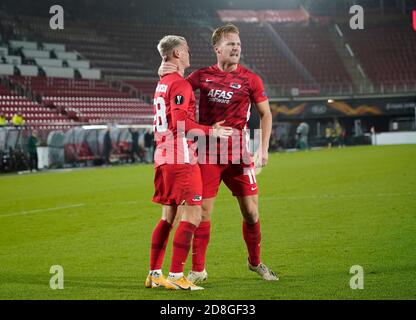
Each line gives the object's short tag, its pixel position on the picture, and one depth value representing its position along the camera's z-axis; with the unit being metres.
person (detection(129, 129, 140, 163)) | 34.25
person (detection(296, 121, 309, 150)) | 47.00
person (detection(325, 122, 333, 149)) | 48.67
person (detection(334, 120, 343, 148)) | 48.58
